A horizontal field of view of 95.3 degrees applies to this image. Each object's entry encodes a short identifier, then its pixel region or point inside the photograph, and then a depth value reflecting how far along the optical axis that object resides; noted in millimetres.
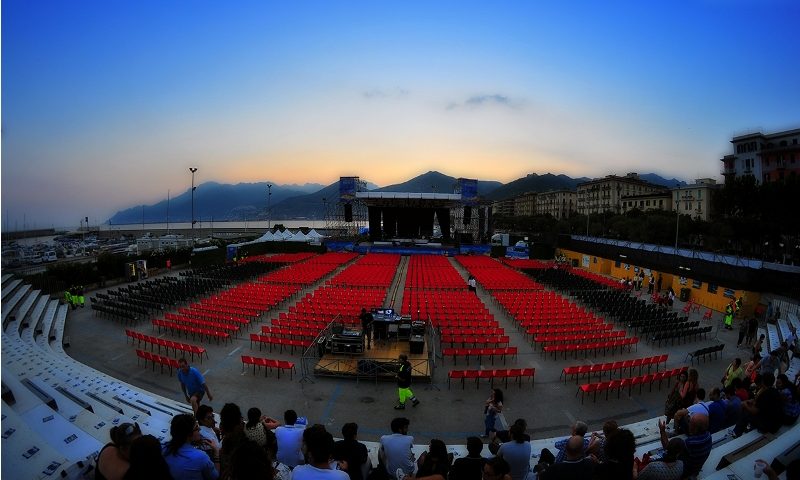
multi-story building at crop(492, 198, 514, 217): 153625
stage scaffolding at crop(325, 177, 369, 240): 48531
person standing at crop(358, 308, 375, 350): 12505
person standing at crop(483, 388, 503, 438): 6680
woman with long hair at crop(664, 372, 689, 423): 7020
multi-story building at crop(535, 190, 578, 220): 107250
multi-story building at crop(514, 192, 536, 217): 126500
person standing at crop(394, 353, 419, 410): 8406
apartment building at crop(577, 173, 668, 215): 84688
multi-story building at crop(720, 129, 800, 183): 43969
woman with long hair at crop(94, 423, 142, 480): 2727
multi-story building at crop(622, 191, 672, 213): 66562
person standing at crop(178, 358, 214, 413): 7064
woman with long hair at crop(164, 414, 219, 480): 3160
